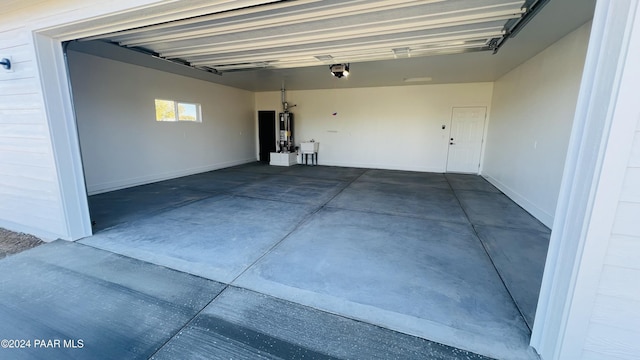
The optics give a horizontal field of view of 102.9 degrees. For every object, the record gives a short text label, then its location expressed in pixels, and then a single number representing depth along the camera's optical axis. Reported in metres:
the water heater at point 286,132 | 9.26
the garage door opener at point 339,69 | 5.09
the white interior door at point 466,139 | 7.70
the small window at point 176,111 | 6.41
